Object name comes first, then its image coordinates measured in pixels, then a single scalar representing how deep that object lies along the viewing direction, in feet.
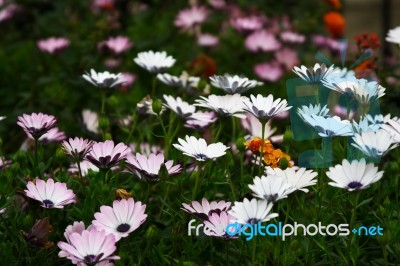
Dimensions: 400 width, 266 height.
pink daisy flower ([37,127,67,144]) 5.07
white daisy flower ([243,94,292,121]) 4.38
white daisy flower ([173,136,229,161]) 4.37
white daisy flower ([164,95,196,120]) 4.86
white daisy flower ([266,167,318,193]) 4.16
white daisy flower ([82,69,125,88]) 5.00
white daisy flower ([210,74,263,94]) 4.86
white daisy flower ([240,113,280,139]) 5.07
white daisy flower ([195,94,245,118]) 4.65
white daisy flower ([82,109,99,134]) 5.74
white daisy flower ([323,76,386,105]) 4.34
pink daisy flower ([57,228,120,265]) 3.87
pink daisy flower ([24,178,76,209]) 4.25
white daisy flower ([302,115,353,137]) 4.21
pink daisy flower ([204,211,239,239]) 4.08
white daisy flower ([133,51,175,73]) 5.32
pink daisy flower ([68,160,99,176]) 4.89
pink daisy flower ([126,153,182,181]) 4.32
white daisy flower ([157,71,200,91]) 5.29
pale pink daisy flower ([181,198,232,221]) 4.19
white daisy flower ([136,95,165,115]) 5.10
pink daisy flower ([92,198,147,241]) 4.08
